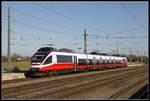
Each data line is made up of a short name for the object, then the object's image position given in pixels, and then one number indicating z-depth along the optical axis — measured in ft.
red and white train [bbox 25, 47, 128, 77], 65.34
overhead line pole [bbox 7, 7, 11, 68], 60.61
